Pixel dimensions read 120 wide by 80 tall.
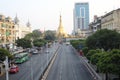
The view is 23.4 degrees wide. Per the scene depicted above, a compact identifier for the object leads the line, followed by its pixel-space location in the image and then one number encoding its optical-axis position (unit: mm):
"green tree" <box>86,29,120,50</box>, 64231
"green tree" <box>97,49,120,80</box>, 31766
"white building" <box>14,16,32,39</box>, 139800
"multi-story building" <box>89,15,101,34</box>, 111194
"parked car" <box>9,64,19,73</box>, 49238
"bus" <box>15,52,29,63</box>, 65125
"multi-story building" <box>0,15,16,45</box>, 100562
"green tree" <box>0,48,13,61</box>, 47738
